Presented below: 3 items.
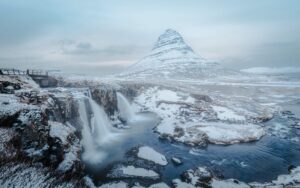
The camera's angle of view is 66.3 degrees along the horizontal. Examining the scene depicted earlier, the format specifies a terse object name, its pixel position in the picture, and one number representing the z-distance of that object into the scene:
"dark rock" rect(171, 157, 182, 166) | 28.69
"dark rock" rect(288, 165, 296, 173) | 27.52
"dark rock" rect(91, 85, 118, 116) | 47.44
